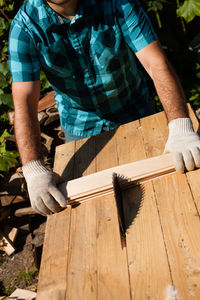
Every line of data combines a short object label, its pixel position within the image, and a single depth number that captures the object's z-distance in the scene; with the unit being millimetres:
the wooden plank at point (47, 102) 4027
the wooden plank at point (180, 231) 1367
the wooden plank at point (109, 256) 1467
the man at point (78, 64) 2133
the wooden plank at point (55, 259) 1587
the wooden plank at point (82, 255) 1527
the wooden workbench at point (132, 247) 1425
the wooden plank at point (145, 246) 1408
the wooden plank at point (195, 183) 1696
